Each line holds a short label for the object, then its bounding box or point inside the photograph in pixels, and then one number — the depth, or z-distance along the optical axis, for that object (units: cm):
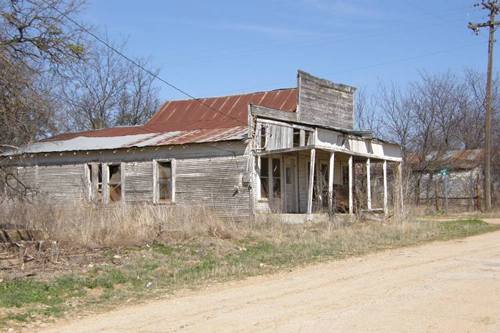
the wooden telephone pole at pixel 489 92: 3092
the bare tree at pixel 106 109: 4200
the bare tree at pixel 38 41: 1366
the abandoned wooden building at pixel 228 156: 2156
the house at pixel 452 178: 3591
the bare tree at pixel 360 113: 4259
